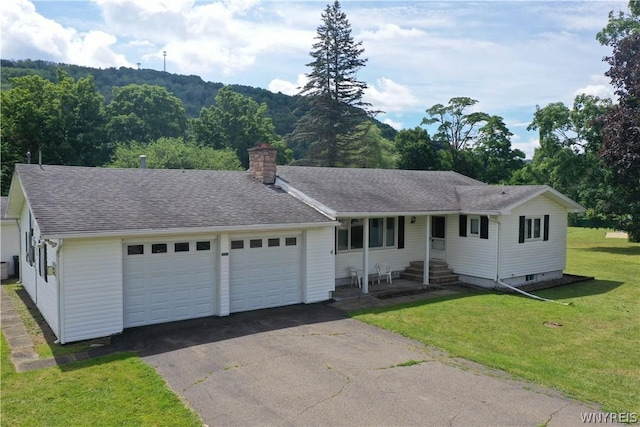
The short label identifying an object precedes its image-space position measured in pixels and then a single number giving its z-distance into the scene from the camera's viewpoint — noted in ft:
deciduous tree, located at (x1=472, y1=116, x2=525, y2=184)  156.97
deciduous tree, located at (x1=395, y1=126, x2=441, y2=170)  158.71
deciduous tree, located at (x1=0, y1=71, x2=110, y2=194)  110.93
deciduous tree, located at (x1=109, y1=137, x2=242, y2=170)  111.04
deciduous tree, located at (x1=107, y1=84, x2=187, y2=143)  148.66
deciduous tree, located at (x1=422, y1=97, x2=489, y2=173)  159.53
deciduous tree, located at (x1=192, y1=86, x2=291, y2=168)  161.99
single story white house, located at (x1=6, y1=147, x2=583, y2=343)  33.09
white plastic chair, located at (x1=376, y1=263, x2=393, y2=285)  54.39
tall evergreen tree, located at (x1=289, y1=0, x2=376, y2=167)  137.49
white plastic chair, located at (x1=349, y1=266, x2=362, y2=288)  51.49
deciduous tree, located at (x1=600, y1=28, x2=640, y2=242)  82.53
